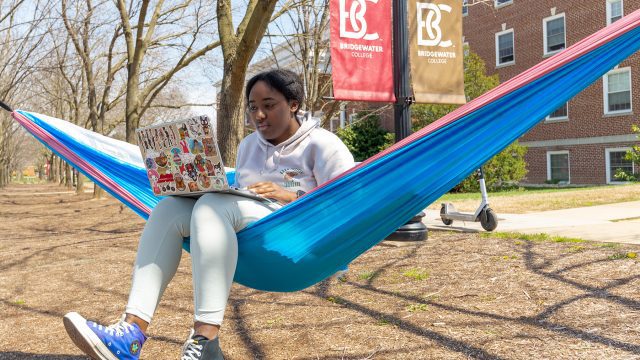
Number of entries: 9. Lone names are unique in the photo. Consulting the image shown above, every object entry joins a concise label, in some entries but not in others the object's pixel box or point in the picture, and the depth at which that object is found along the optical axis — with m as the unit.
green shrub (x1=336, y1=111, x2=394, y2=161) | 19.14
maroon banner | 5.07
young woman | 1.80
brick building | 14.91
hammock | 1.92
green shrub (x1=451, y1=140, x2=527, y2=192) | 13.23
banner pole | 5.11
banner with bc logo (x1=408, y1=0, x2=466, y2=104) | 5.18
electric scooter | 5.45
